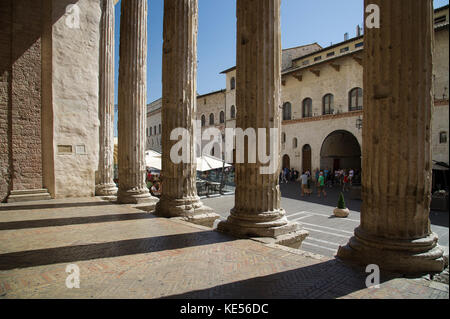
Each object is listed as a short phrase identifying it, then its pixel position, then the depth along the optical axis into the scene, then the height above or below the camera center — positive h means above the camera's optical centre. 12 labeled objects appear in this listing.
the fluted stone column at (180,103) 7.08 +1.38
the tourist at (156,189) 14.35 -1.52
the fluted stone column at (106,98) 10.91 +2.33
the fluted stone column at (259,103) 5.11 +0.96
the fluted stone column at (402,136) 3.40 +0.25
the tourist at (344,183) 20.79 -1.99
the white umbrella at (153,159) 17.09 -0.04
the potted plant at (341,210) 12.11 -2.23
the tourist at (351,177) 21.88 -1.49
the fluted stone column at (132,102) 8.90 +1.73
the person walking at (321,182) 17.97 -1.52
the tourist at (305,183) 18.38 -1.62
